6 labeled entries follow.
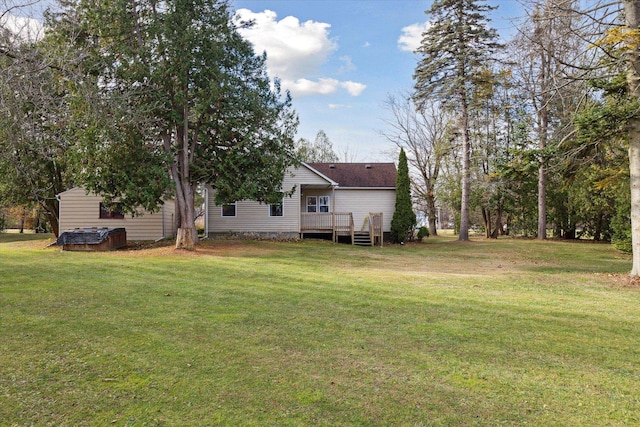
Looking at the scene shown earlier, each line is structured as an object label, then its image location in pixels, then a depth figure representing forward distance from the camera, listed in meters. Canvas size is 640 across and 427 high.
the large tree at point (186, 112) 14.05
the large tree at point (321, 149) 45.66
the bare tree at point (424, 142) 32.19
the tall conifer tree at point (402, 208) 22.52
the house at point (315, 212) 22.27
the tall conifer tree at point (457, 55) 22.81
